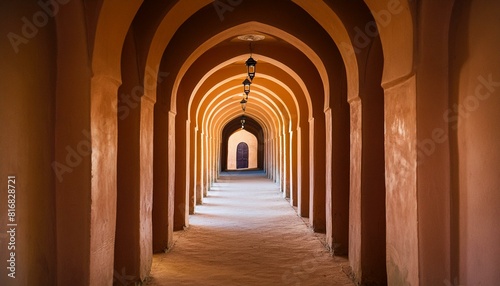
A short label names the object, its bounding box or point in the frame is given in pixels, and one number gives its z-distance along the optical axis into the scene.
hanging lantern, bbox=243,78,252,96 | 12.80
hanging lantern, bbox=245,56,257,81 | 10.34
